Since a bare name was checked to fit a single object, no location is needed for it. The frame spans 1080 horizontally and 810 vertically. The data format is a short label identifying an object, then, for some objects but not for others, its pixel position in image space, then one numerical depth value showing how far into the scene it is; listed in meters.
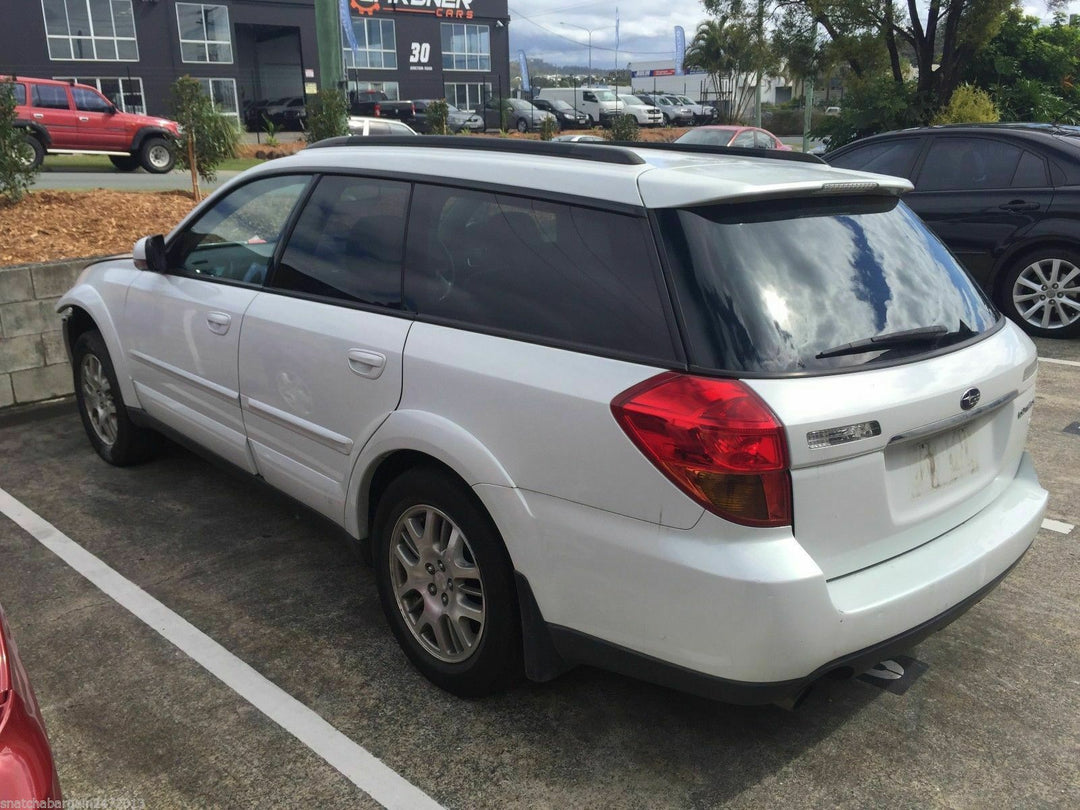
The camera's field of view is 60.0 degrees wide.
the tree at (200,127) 10.53
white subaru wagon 2.28
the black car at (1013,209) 7.26
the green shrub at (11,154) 8.10
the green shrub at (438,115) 26.78
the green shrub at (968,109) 15.27
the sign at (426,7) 48.47
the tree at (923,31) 16.38
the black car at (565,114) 46.81
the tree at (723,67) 51.53
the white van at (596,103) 47.81
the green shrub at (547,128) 30.96
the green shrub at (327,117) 12.39
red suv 20.62
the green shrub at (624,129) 29.47
